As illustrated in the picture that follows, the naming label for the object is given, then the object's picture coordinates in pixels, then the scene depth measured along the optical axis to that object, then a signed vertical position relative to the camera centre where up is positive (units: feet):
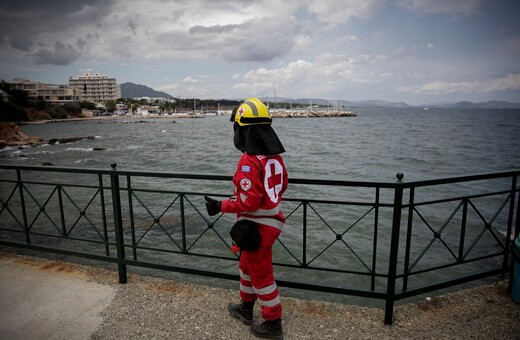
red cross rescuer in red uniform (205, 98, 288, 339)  9.42 -2.38
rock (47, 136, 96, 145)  154.84 -14.31
